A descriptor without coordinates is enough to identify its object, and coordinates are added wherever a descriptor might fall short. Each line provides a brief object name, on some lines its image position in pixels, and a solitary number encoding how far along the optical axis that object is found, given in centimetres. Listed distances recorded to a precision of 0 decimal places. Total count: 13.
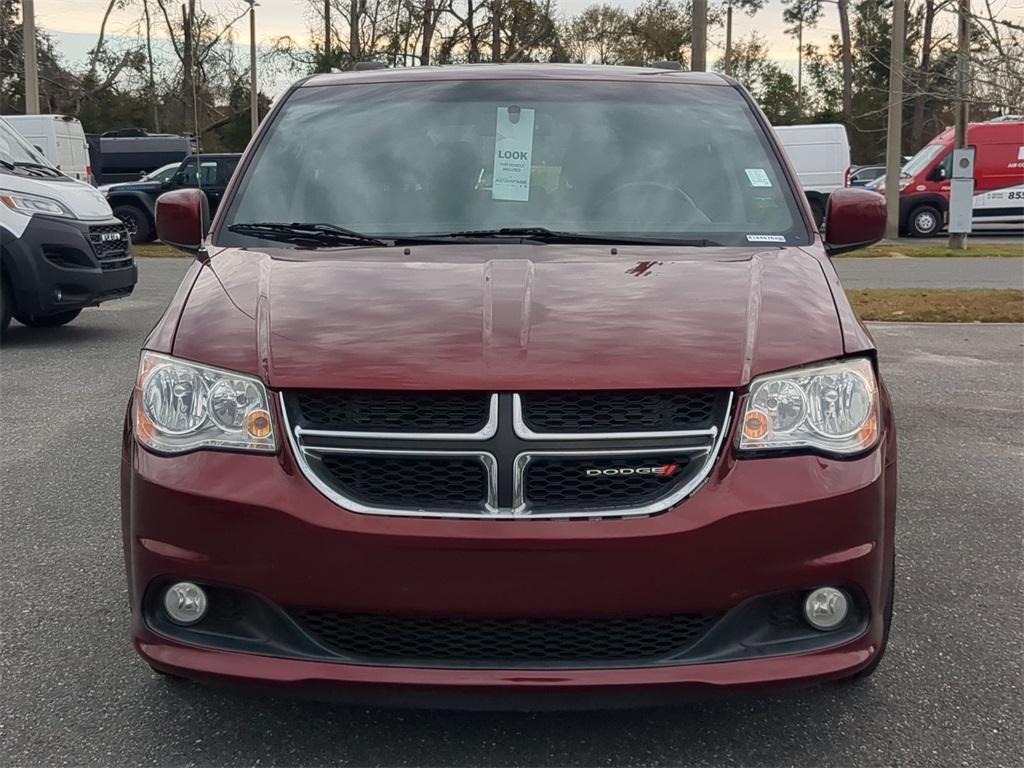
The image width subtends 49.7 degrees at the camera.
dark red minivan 236
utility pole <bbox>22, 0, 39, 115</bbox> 2186
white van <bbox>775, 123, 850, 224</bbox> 2562
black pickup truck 2250
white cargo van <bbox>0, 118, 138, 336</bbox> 866
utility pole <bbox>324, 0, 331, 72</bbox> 3844
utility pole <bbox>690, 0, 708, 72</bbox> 1847
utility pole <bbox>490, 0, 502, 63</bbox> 3120
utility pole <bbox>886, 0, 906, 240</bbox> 2144
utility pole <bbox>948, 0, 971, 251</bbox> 1040
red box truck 2414
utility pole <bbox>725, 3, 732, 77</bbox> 4241
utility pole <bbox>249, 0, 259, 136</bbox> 3447
